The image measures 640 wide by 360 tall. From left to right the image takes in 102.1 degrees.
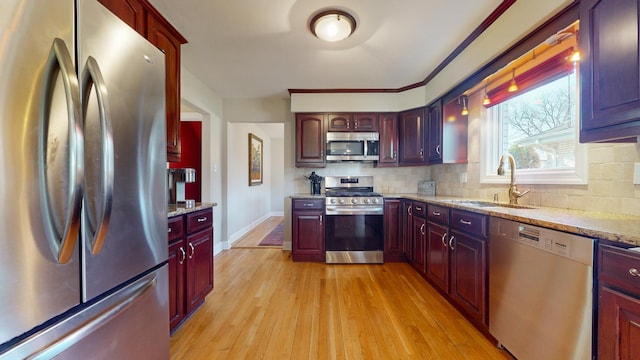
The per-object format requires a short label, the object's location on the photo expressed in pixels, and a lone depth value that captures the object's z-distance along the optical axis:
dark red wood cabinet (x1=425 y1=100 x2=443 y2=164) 3.20
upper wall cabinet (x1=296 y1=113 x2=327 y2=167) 3.73
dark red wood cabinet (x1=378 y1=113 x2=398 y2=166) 3.73
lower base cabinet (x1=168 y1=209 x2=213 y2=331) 1.79
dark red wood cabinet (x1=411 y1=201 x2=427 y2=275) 2.81
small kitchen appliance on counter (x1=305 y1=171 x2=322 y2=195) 3.91
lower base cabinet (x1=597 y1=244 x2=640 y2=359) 0.95
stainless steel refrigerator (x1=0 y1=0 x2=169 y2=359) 0.63
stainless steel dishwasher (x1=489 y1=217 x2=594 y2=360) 1.15
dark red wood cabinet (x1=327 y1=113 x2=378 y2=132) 3.73
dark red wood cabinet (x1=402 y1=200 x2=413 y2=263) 3.17
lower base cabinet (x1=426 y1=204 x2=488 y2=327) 1.83
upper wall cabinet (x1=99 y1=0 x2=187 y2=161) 1.73
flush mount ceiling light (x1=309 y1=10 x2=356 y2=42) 2.01
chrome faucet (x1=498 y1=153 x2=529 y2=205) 2.12
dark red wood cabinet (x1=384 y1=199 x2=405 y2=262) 3.38
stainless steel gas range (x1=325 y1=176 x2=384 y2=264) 3.37
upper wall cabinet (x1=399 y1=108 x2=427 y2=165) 3.53
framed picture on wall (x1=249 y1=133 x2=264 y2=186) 5.58
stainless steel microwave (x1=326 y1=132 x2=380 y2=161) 3.70
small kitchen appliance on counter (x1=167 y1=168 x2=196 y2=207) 2.17
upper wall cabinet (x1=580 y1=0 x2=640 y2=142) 1.10
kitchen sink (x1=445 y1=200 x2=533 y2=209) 2.03
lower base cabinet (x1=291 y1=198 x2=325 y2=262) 3.41
